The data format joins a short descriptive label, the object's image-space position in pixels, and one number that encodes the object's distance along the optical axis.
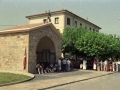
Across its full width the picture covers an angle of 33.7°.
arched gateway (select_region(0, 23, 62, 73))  18.55
